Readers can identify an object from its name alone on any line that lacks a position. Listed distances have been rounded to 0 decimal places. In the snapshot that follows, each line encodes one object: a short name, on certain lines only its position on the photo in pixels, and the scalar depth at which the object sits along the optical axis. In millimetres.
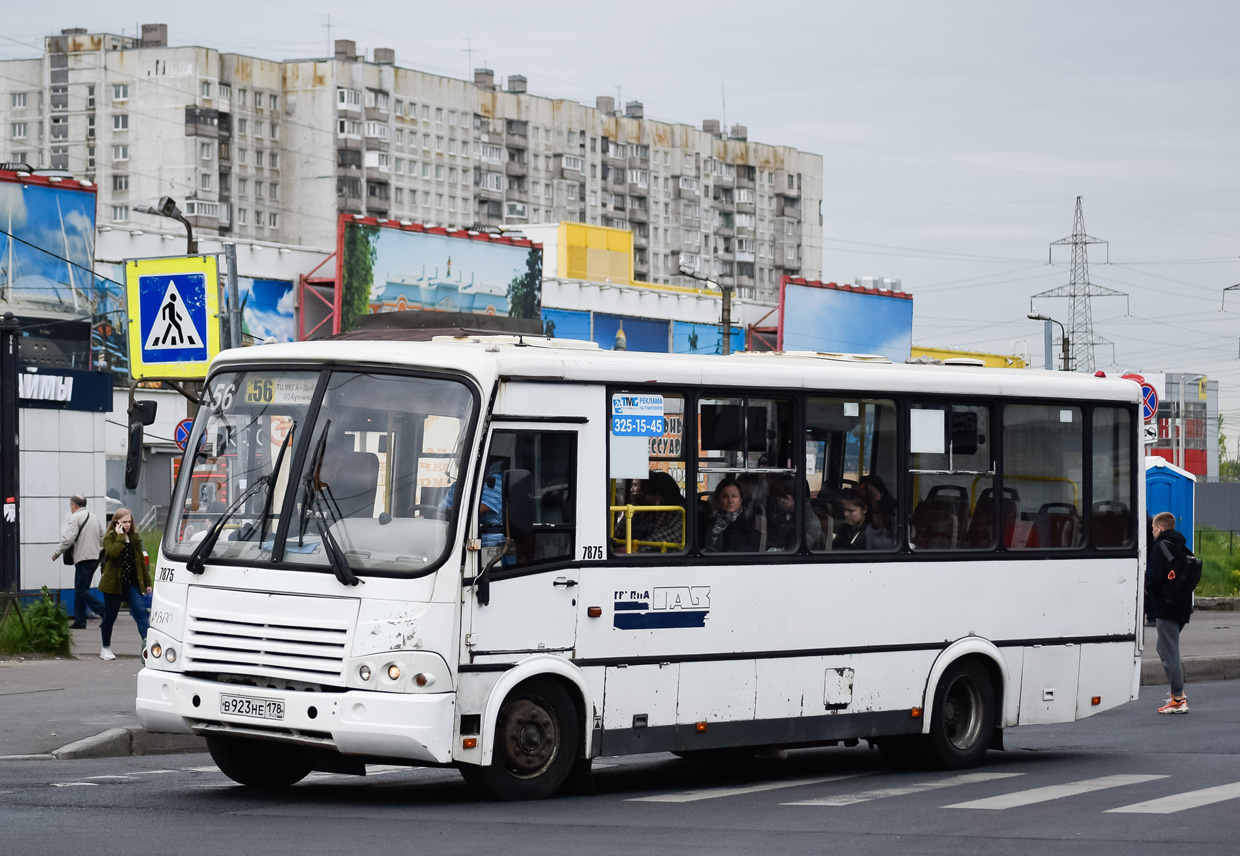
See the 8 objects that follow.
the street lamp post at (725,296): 50138
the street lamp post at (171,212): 33375
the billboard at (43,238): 36719
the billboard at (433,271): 47500
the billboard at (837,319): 56875
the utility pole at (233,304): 26859
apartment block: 117500
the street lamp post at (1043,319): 54594
